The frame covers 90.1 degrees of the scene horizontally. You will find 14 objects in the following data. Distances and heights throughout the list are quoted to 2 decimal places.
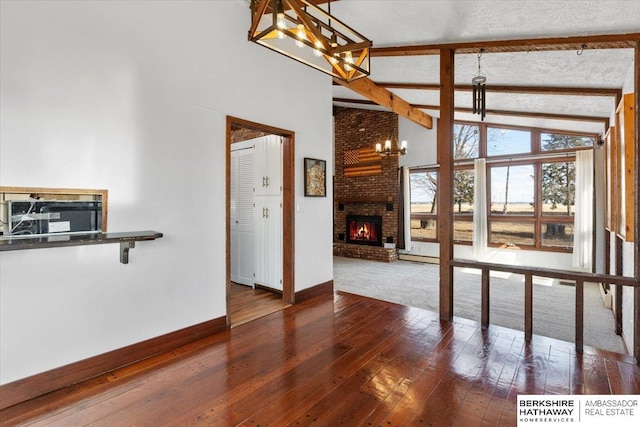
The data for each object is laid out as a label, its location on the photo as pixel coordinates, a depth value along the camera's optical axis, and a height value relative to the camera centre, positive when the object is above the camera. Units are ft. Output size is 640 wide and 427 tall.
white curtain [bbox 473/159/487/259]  22.98 +0.22
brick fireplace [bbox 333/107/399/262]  26.48 +2.62
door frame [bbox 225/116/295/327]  13.11 -0.15
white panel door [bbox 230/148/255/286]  15.56 -0.28
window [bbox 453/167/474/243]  24.43 +0.55
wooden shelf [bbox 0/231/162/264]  5.94 -0.57
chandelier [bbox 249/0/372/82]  5.22 +3.24
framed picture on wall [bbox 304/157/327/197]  13.70 +1.53
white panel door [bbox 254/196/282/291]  14.07 -1.31
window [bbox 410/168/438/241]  26.08 +0.68
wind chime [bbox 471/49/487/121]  10.98 +4.49
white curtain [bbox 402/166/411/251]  25.94 +0.46
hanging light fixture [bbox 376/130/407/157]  20.82 +4.27
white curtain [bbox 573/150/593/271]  18.85 +0.06
